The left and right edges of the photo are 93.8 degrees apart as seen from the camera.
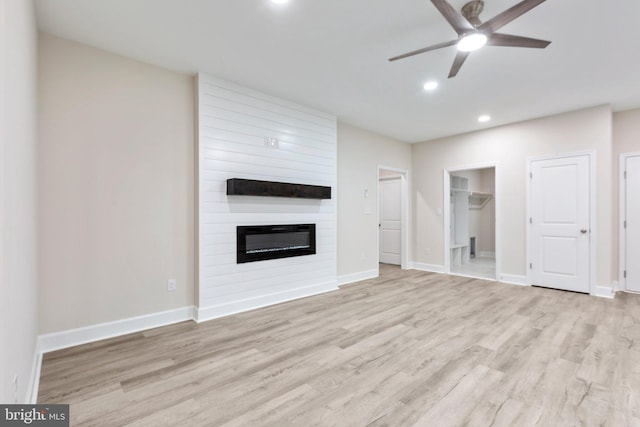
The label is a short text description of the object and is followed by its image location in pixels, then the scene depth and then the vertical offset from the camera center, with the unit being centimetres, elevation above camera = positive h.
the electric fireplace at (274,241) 377 -40
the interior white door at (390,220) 712 -19
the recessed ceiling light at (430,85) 364 +158
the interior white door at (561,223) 452 -17
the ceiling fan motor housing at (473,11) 224 +155
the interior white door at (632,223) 449 -17
